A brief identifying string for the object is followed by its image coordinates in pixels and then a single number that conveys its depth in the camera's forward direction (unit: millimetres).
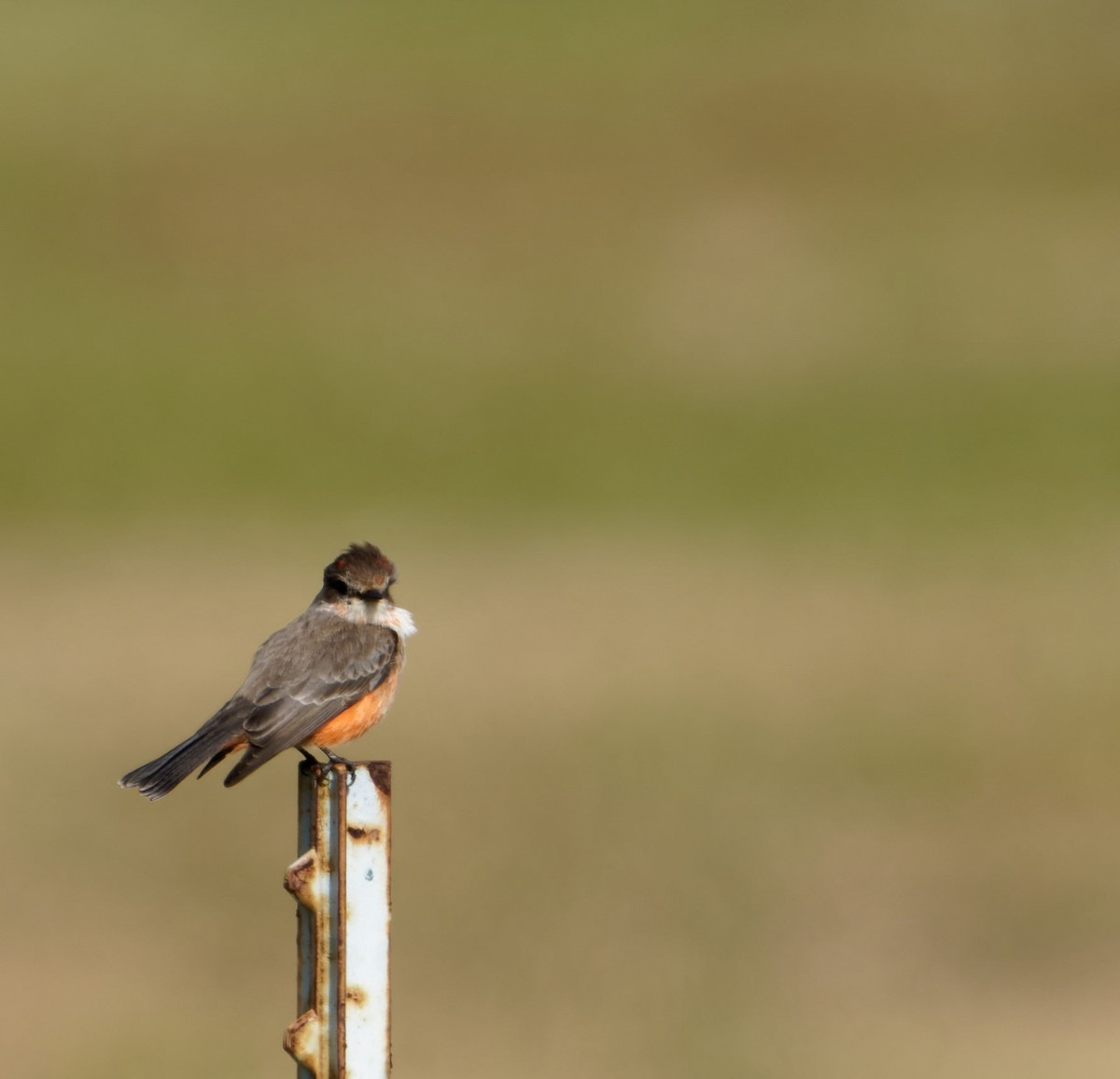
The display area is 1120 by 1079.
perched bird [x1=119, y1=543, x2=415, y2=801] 12344
